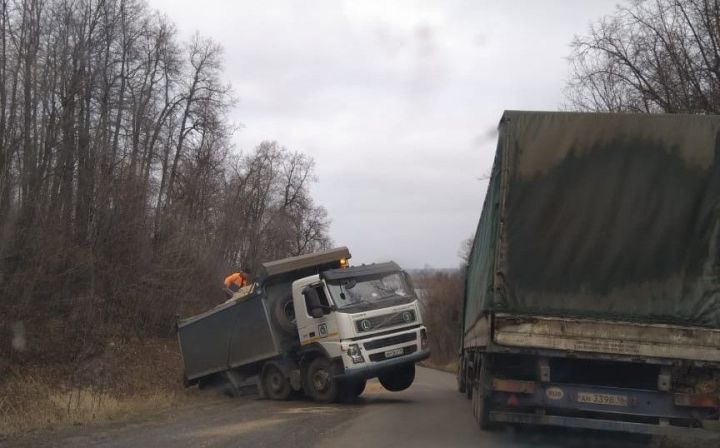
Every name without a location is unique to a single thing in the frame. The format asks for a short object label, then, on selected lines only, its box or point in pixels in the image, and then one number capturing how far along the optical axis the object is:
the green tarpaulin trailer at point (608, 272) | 8.38
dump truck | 14.78
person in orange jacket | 19.34
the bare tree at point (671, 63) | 19.33
